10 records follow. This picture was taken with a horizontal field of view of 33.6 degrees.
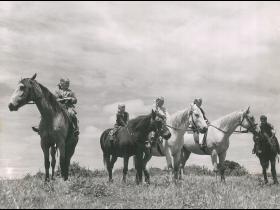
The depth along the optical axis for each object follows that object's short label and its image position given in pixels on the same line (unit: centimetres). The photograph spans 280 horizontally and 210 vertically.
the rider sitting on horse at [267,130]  1766
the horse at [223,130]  1734
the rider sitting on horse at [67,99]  1439
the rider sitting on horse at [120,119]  1636
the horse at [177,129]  1529
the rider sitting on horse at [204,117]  1590
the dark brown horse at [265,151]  1759
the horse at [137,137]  1422
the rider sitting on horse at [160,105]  1572
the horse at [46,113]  1278
